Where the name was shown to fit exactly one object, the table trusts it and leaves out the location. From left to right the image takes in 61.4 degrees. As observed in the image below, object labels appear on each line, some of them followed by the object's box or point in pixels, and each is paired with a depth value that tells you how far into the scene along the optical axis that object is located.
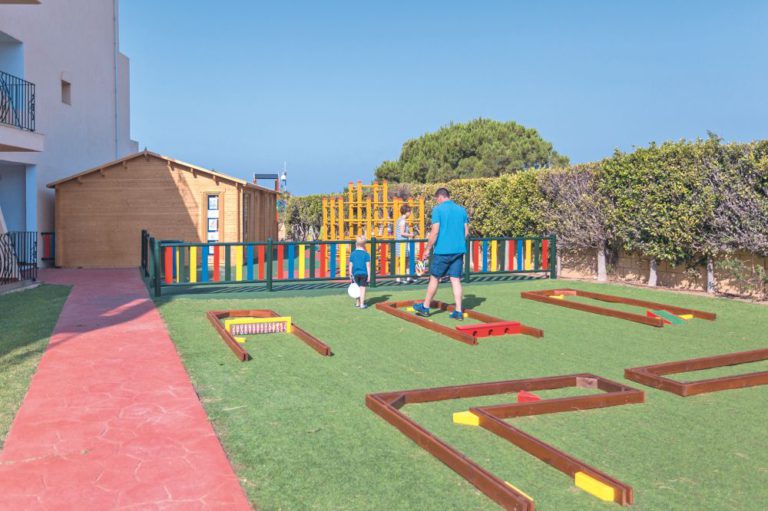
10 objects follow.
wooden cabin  20.11
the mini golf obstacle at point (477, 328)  8.08
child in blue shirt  10.66
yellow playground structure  17.92
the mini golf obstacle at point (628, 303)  9.43
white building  17.47
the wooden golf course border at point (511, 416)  3.44
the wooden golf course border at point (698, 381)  5.57
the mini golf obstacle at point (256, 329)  7.32
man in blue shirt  9.42
